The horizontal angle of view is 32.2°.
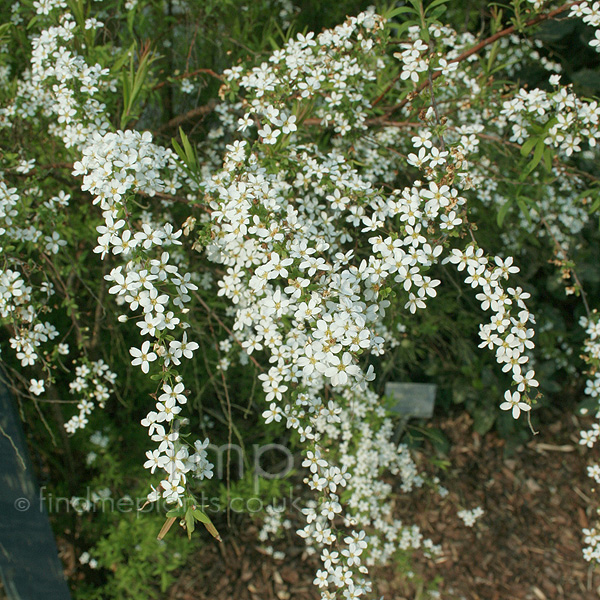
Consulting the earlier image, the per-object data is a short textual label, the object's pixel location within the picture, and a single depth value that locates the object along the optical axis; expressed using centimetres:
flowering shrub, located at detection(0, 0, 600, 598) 42
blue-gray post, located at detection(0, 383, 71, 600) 52
